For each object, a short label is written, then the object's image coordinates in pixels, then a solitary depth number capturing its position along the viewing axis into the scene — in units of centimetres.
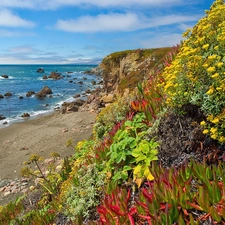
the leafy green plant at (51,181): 637
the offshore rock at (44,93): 4128
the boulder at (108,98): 2389
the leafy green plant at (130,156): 406
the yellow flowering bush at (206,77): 355
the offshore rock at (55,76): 7848
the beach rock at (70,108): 2664
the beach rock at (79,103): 3003
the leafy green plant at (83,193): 427
